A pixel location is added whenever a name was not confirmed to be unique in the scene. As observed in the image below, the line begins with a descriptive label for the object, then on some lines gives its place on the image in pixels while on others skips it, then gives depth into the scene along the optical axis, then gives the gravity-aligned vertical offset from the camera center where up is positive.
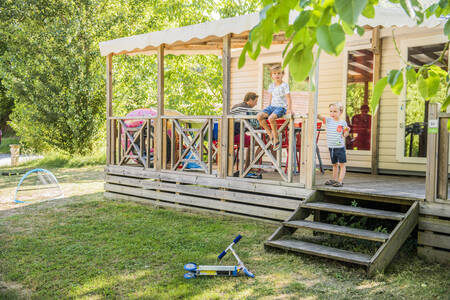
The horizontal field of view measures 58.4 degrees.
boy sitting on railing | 5.33 +0.33
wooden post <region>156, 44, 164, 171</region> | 6.77 +0.28
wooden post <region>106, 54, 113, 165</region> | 7.51 +0.64
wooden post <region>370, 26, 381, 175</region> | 7.16 +0.14
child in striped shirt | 5.24 -0.05
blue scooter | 3.59 -1.24
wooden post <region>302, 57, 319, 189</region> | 4.96 -0.11
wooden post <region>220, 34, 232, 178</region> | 5.79 +0.46
